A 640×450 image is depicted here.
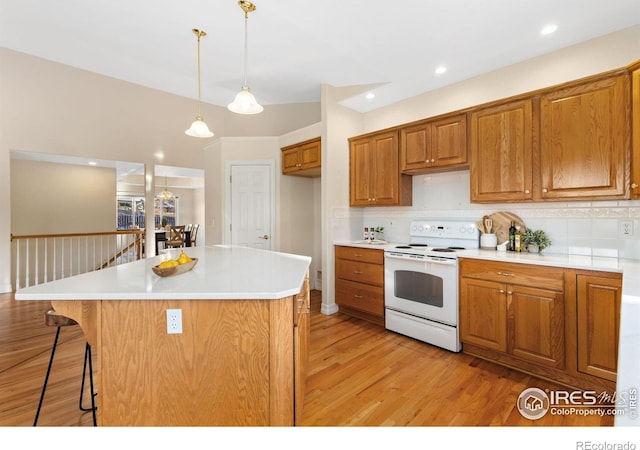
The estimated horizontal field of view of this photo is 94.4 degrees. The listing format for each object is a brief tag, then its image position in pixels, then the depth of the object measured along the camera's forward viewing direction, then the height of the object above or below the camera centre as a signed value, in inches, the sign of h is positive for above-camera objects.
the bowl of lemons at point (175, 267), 62.0 -9.7
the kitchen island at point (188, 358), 53.6 -24.6
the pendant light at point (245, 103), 94.7 +38.2
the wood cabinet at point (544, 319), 75.9 -28.5
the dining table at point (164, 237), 331.3 -16.2
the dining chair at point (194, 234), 382.1 -15.2
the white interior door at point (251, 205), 176.9 +10.3
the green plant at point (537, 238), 102.7 -6.0
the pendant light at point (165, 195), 367.0 +35.4
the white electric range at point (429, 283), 104.7 -23.5
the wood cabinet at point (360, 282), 128.5 -27.6
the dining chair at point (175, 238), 339.9 -17.9
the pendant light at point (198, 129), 114.2 +36.1
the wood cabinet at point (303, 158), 153.5 +34.8
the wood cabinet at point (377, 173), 136.9 +23.7
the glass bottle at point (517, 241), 105.4 -7.1
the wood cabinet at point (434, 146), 116.1 +31.7
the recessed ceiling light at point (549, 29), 95.4 +62.9
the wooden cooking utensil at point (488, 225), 116.1 -1.5
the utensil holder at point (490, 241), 113.5 -7.6
